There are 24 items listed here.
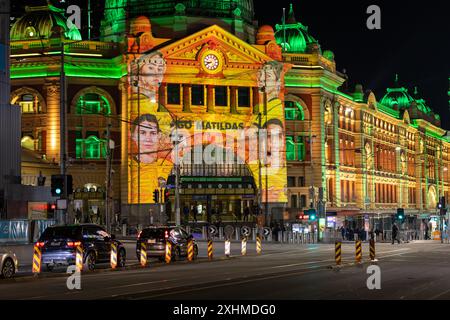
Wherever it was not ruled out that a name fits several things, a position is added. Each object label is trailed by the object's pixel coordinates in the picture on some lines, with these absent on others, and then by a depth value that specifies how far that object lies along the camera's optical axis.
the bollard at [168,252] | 41.38
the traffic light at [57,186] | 39.53
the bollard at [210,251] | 42.81
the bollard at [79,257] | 33.53
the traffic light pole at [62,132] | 40.97
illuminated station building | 88.06
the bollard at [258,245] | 50.56
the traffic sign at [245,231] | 77.02
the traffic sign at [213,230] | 74.14
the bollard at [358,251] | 37.00
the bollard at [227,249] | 44.41
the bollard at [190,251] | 42.06
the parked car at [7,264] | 30.75
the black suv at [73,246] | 35.47
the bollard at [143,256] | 38.53
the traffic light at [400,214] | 76.19
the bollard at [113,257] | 36.34
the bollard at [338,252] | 35.27
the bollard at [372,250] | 38.78
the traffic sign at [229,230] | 69.11
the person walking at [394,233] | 66.50
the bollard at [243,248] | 47.88
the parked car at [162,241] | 42.28
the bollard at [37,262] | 32.94
